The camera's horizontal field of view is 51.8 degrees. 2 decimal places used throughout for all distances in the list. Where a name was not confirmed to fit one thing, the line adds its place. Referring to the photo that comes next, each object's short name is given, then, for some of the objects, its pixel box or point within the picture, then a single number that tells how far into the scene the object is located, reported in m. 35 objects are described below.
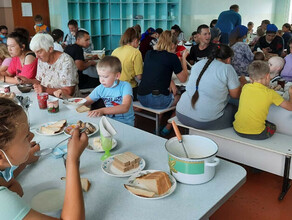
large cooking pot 1.17
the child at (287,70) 3.60
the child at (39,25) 7.32
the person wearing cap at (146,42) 5.60
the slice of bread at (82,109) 2.15
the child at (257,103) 2.37
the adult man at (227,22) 6.05
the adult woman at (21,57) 3.11
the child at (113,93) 2.19
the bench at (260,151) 2.29
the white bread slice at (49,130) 1.74
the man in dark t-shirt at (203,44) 4.38
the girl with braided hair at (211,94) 2.59
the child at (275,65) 3.49
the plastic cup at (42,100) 2.23
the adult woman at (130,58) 3.62
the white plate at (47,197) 1.07
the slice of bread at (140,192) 1.13
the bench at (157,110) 3.25
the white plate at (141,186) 1.13
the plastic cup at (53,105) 2.14
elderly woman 2.79
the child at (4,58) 3.51
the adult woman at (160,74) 3.32
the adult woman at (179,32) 7.12
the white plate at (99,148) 1.51
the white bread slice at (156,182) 1.16
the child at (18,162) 0.85
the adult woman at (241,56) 4.15
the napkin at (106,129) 1.42
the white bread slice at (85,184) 1.19
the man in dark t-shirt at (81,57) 4.03
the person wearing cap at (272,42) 5.83
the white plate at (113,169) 1.29
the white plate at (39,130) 1.75
